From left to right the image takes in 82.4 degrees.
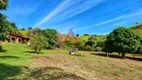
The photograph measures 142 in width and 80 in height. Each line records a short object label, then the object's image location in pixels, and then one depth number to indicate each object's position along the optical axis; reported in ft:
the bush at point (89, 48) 88.86
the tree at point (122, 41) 56.57
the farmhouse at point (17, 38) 89.60
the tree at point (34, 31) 90.70
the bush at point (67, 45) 81.63
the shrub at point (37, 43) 47.58
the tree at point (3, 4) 37.83
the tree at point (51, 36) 75.35
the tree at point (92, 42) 97.68
